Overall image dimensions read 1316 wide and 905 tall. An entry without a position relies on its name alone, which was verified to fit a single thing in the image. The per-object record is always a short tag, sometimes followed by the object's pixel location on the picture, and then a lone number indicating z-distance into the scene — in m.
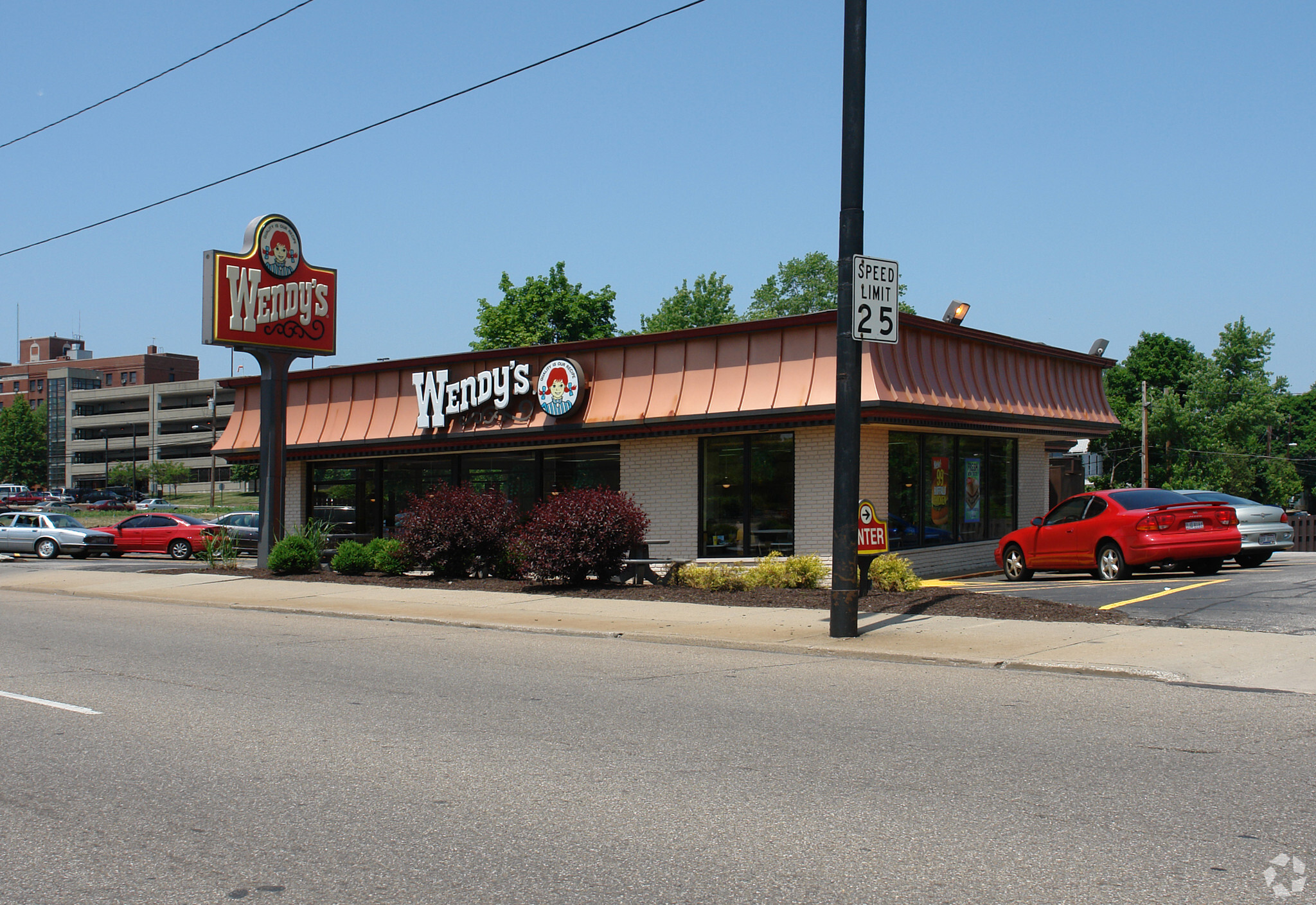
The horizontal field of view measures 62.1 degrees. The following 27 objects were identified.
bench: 18.07
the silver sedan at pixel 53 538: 34.28
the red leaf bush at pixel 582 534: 17.73
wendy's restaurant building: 18.55
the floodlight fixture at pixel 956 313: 19.66
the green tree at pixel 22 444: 127.69
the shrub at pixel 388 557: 21.05
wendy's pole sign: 22.48
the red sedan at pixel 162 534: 33.56
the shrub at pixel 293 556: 22.14
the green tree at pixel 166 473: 105.69
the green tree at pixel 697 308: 73.12
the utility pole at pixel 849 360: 11.89
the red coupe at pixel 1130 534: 16.56
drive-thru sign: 12.89
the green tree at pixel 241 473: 69.01
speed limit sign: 11.88
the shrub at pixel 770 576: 16.69
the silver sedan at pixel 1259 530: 18.98
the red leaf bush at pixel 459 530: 19.83
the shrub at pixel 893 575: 15.62
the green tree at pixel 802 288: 78.94
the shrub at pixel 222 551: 24.82
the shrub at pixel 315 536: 22.77
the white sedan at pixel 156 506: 72.44
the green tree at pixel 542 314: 60.38
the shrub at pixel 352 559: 21.66
